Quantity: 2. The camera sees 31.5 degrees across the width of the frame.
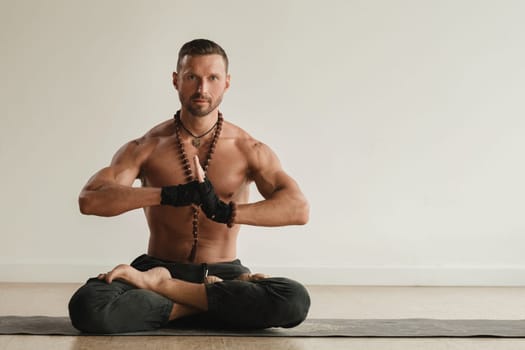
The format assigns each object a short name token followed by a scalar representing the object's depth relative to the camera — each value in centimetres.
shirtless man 332
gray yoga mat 328
